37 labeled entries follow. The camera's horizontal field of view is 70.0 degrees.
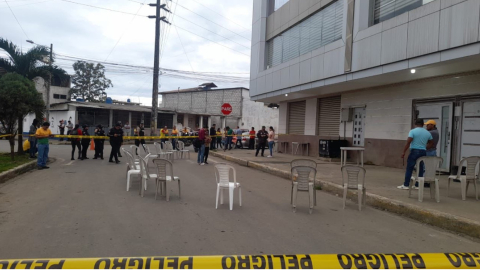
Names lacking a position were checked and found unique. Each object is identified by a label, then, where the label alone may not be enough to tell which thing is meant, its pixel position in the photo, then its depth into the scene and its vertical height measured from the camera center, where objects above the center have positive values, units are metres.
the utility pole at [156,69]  25.30 +4.17
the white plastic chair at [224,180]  7.16 -1.11
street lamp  30.10 +1.03
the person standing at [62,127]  30.86 -0.52
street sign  20.55 +1.15
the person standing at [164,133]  21.80 -0.47
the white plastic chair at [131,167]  8.93 -1.22
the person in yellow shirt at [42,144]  12.85 -0.91
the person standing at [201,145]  14.49 -0.77
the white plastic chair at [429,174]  7.46 -0.82
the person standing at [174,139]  23.31 -0.95
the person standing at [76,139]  15.38 -0.80
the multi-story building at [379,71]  9.98 +2.28
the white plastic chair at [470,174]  7.71 -0.81
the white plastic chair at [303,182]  7.11 -1.06
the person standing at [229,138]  23.70 -0.67
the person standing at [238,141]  26.88 -0.98
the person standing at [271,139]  18.31 -0.48
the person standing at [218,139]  26.25 -0.86
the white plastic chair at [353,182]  7.33 -1.06
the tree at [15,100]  13.17 +0.79
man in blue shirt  8.35 -0.16
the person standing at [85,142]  15.78 -0.92
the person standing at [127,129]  32.31 -0.48
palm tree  15.66 +2.68
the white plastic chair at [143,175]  8.23 -1.23
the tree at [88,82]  56.03 +6.79
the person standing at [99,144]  16.77 -1.04
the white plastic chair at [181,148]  17.50 -1.14
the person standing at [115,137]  15.02 -0.59
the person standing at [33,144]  15.21 -1.06
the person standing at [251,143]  27.03 -1.09
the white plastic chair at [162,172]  7.75 -1.06
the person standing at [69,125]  29.16 -0.30
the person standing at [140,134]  19.48 -0.54
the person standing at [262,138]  18.48 -0.44
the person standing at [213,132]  20.98 -0.27
